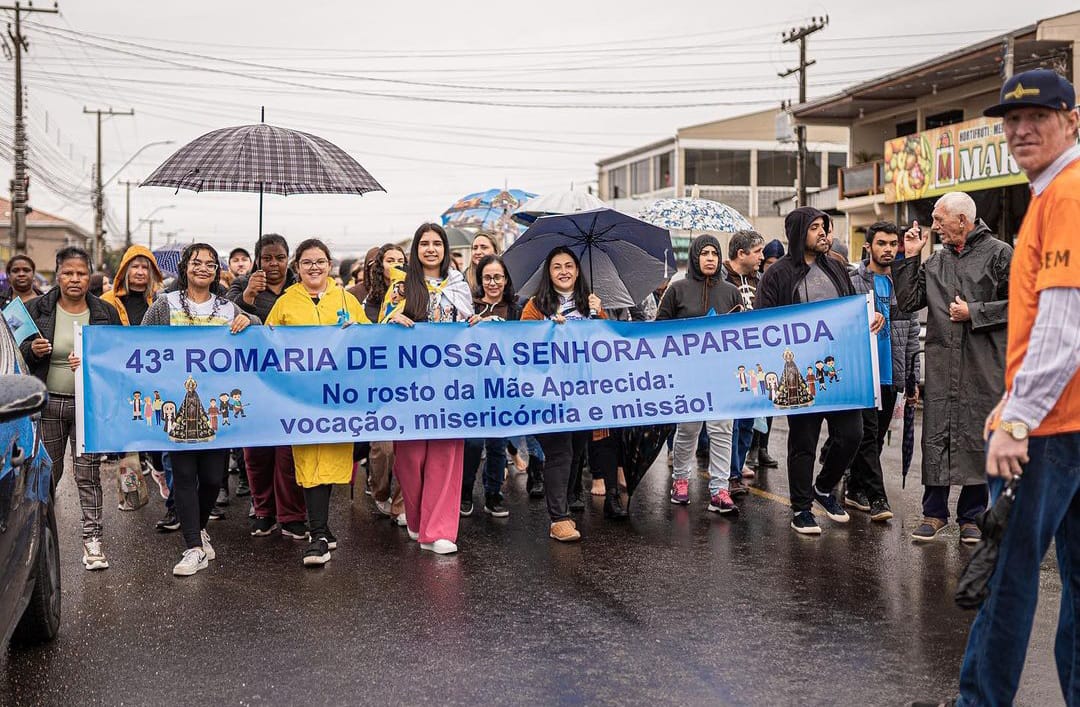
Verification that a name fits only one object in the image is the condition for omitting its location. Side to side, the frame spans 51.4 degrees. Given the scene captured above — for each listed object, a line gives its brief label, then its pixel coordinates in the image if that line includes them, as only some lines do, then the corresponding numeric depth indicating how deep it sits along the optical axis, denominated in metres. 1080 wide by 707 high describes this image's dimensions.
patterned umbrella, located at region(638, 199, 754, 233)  12.42
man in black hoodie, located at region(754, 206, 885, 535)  7.38
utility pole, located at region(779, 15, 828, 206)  37.25
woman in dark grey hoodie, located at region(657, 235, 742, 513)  8.16
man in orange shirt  3.38
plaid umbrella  7.98
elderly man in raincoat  6.64
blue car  3.93
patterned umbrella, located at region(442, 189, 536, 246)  15.32
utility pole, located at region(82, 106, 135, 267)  58.00
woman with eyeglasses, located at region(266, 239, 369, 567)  6.72
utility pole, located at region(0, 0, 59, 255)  35.31
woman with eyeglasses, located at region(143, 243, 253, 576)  6.52
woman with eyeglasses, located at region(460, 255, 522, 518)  8.13
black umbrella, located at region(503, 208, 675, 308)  8.17
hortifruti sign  22.03
